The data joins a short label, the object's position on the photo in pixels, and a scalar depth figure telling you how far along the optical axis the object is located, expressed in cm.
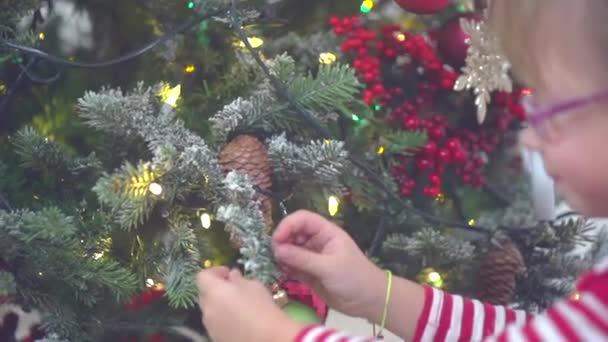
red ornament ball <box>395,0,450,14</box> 84
